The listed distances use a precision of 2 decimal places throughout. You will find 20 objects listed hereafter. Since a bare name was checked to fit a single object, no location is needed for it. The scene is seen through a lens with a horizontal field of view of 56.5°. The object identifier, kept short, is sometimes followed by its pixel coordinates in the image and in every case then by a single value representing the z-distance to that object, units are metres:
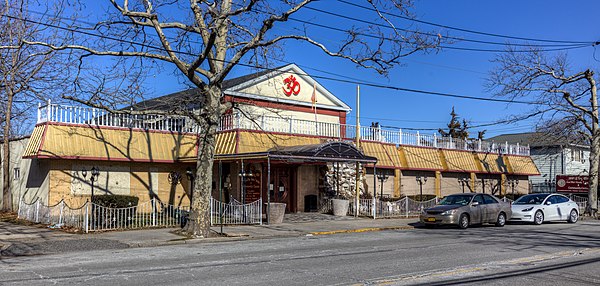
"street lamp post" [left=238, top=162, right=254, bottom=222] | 22.89
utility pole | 26.69
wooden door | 27.23
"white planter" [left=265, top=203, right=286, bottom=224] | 22.38
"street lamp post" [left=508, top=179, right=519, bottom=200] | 41.03
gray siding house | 50.47
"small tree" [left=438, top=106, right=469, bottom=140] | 71.50
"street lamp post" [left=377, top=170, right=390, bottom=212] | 31.10
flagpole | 34.47
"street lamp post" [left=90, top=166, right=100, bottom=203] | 23.43
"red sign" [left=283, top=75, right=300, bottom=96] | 33.38
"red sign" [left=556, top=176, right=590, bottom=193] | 39.62
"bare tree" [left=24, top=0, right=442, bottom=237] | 17.20
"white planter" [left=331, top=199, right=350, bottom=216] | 26.75
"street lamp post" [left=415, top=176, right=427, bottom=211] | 33.84
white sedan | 25.03
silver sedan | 22.03
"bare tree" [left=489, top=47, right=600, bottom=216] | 31.91
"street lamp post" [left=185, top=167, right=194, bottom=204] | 25.94
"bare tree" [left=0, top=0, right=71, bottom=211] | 18.42
